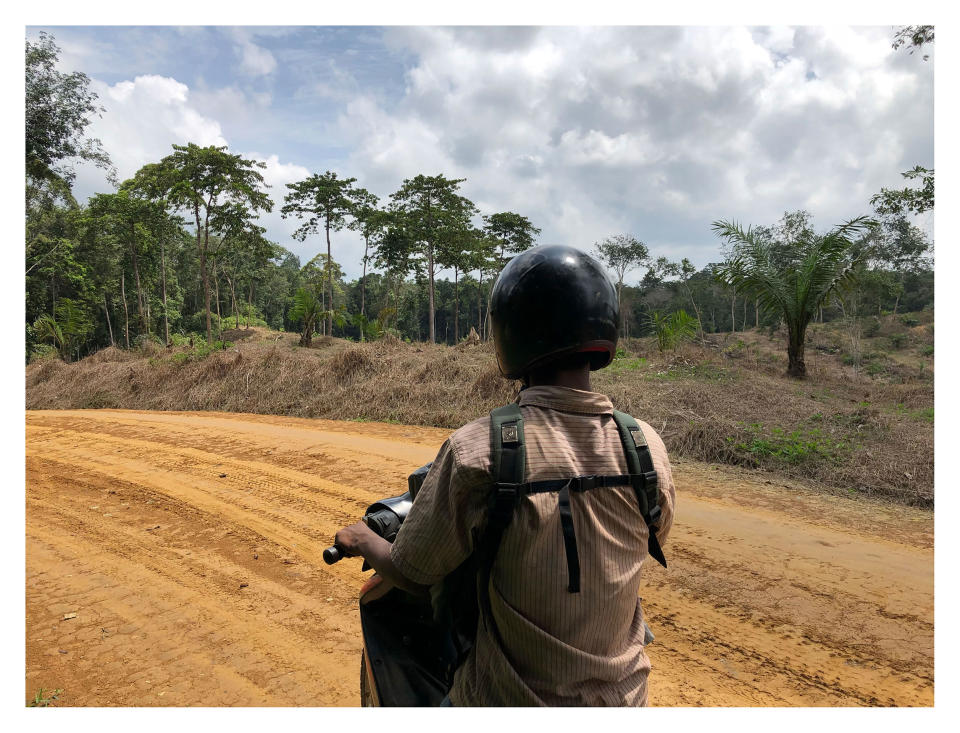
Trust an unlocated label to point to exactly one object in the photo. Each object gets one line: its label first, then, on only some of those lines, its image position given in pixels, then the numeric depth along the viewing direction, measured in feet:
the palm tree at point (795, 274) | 41.04
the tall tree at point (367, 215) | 85.81
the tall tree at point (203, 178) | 72.02
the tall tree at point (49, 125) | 45.27
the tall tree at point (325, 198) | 87.35
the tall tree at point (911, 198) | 44.16
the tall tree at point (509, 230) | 102.01
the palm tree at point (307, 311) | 62.85
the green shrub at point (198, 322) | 118.63
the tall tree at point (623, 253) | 122.21
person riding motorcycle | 3.67
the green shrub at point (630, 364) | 43.55
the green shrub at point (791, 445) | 22.07
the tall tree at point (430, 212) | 81.20
